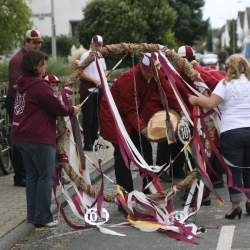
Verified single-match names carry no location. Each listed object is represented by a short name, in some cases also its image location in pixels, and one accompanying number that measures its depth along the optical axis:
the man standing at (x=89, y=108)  11.88
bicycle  10.01
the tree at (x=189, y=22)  51.38
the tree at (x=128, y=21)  26.55
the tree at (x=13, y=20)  21.86
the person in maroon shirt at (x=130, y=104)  7.64
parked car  61.61
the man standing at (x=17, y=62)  8.47
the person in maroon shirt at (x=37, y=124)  6.65
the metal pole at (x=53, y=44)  26.71
